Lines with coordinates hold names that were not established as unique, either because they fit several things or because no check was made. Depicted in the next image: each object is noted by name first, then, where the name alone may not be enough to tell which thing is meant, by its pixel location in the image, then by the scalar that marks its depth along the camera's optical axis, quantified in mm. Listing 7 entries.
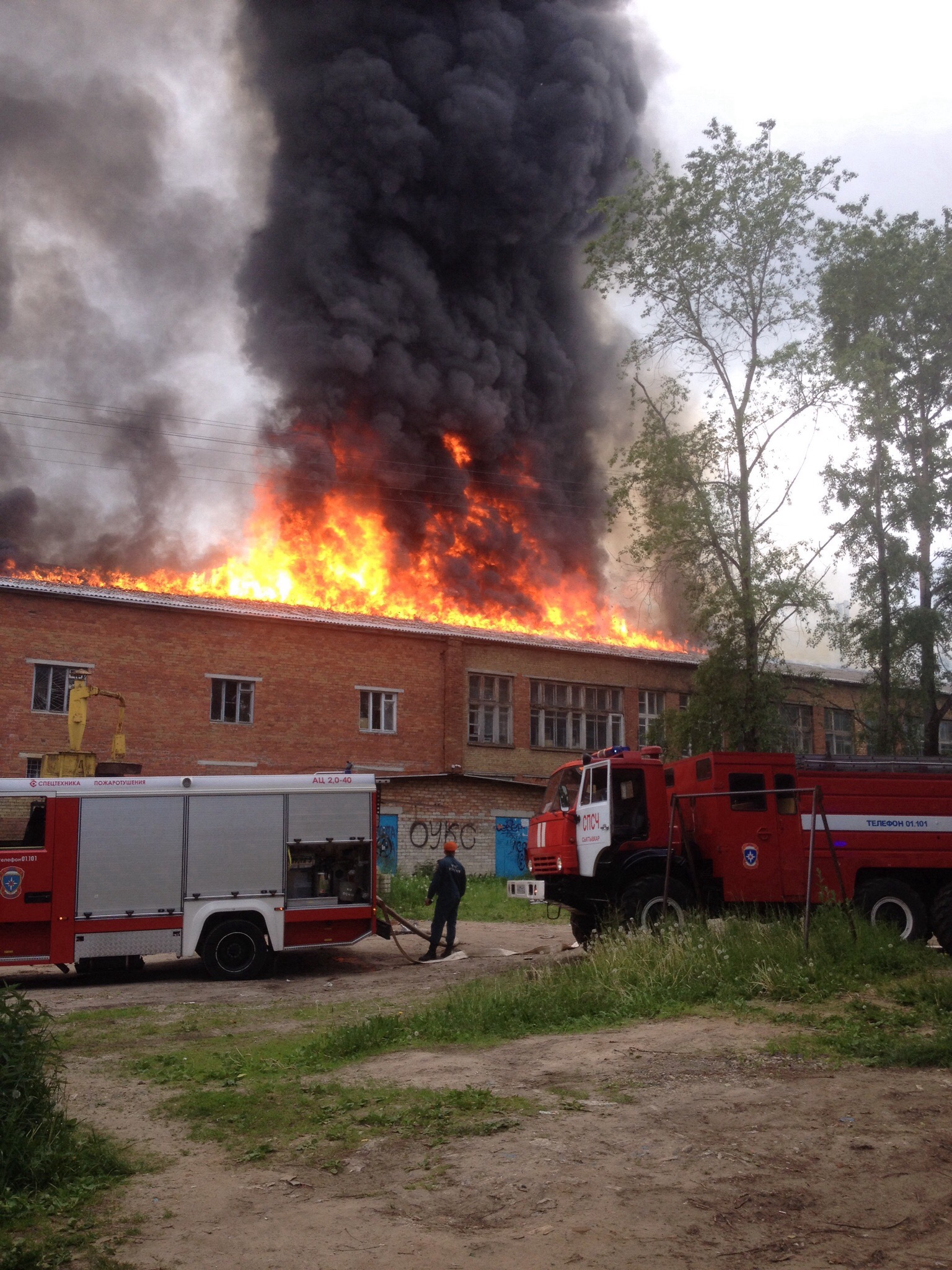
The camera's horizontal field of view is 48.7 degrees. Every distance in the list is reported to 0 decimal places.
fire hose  14356
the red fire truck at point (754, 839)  13281
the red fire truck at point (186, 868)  12875
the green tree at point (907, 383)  26484
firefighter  14352
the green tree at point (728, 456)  24812
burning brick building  25953
